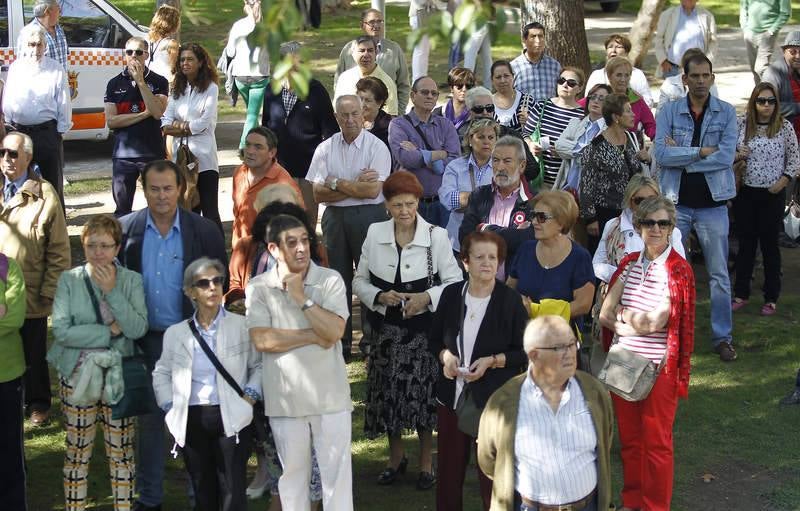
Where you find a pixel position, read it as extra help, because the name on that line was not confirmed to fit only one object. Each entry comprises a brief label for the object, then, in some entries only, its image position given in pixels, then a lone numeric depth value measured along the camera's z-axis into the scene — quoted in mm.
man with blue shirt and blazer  12730
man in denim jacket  17253
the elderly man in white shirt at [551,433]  10151
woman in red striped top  12388
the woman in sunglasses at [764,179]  18819
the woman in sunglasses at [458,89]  19336
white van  27292
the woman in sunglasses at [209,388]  11514
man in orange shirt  15226
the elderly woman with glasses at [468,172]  15939
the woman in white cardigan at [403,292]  13415
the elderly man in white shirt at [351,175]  16372
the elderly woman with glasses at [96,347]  12087
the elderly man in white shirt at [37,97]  19882
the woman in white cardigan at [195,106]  18889
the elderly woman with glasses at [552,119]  18512
